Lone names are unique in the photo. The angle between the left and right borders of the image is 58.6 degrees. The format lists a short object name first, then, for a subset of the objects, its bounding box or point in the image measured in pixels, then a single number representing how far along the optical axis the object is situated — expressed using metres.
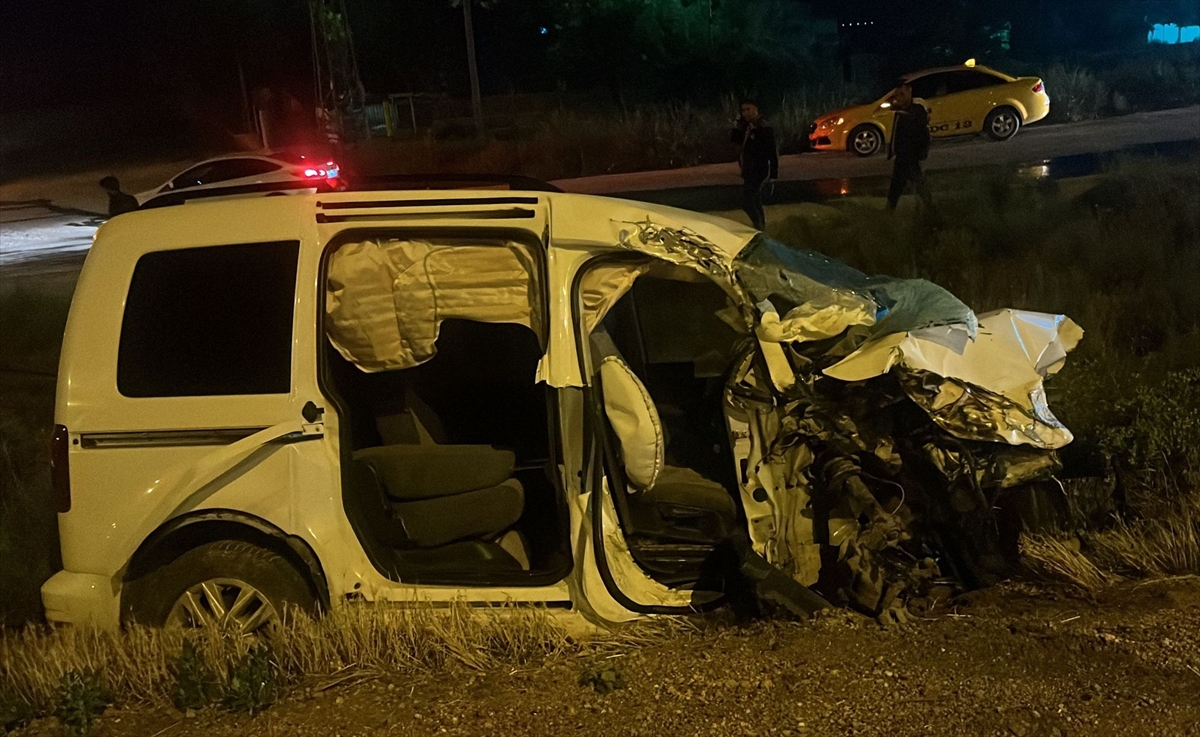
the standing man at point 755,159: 11.95
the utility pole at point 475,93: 25.27
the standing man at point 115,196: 12.21
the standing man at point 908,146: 12.02
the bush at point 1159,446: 4.48
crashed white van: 3.84
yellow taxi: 19.50
